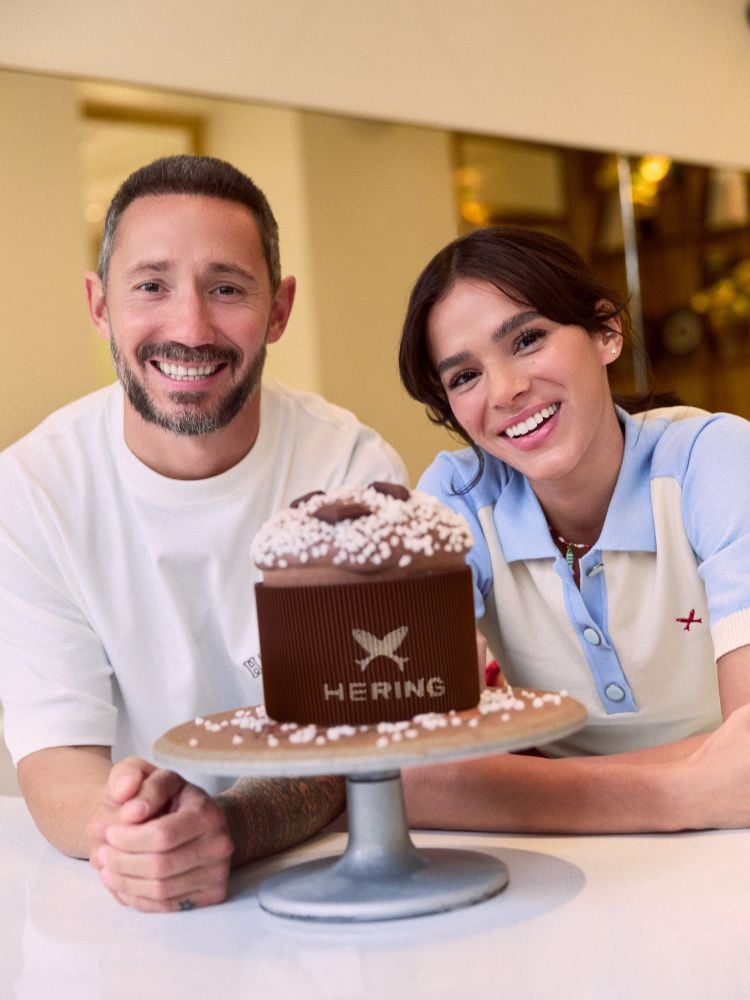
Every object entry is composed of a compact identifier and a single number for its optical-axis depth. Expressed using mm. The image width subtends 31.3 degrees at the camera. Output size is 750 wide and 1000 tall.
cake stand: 904
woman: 1530
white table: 853
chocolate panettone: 1010
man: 1557
